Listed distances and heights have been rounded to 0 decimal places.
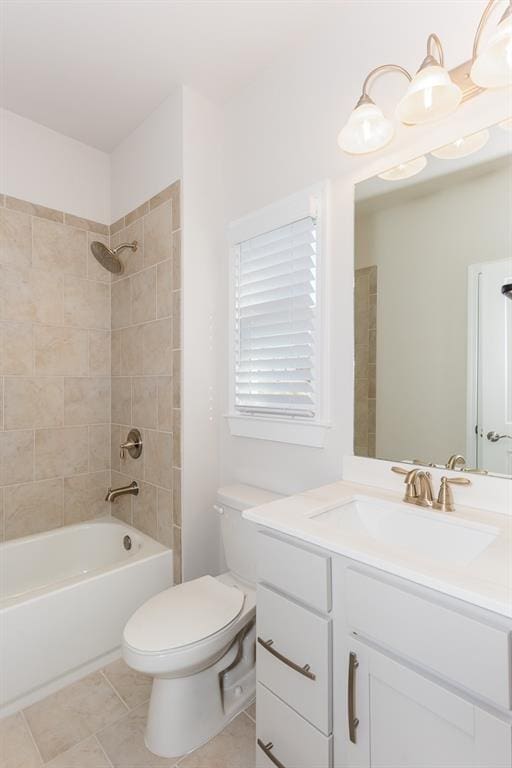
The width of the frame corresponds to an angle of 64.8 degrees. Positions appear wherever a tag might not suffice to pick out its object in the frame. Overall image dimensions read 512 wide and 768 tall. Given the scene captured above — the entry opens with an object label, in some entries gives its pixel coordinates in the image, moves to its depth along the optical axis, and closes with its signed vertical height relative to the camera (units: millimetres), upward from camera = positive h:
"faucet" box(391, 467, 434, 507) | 1225 -336
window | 1623 +248
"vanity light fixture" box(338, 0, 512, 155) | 1045 +831
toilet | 1309 -897
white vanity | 748 -562
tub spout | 2217 -620
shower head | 2152 +682
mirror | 1176 +232
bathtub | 1570 -998
